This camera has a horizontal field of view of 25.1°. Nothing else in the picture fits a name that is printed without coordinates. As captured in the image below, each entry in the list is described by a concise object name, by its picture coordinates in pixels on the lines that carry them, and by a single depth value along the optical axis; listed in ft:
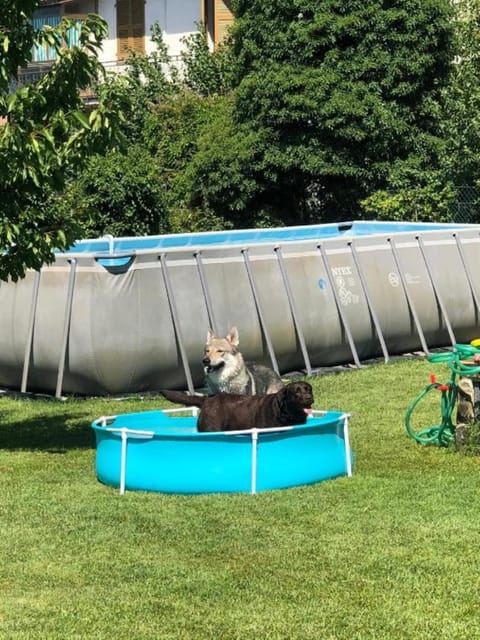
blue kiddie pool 29.17
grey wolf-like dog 39.32
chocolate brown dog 30.40
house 134.21
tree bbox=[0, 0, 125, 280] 34.45
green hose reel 34.30
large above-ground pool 50.67
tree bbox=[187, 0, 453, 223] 91.86
